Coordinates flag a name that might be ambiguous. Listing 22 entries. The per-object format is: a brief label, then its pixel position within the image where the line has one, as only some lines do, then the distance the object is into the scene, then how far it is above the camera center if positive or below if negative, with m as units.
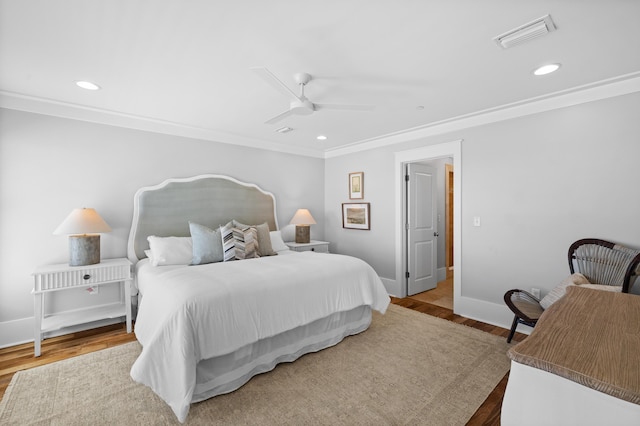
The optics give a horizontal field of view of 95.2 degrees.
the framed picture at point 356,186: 4.88 +0.43
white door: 4.46 -0.28
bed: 1.91 -0.70
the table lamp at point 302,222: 4.78 -0.19
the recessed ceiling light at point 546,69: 2.31 +1.13
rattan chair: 2.42 -0.52
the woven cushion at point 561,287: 2.53 -0.71
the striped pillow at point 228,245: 3.41 -0.38
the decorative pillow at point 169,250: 3.20 -0.42
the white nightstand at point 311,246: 4.70 -0.57
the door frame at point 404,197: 3.65 +0.14
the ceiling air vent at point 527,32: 1.76 +1.12
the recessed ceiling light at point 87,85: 2.59 +1.17
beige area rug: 1.89 -1.32
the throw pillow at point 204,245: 3.30 -0.38
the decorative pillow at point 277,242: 4.16 -0.44
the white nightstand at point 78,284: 2.70 -0.69
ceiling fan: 2.40 +0.92
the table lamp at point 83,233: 2.88 -0.18
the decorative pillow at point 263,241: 3.75 -0.37
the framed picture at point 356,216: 4.81 -0.08
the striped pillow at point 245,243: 3.48 -0.38
